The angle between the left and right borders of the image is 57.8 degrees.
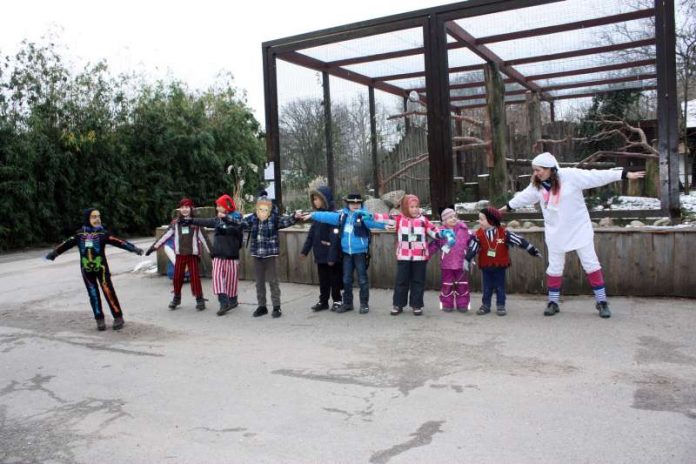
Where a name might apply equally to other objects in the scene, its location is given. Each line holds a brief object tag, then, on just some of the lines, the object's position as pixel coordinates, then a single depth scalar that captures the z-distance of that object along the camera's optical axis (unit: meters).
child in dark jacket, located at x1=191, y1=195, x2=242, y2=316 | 7.89
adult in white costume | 6.62
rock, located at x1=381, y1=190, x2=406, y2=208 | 9.96
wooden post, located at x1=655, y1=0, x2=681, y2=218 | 7.52
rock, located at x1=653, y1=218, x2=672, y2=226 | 7.81
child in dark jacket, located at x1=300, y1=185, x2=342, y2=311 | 7.61
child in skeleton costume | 7.27
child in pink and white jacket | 7.17
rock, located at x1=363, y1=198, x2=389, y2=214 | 9.83
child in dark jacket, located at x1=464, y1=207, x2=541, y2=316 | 6.98
